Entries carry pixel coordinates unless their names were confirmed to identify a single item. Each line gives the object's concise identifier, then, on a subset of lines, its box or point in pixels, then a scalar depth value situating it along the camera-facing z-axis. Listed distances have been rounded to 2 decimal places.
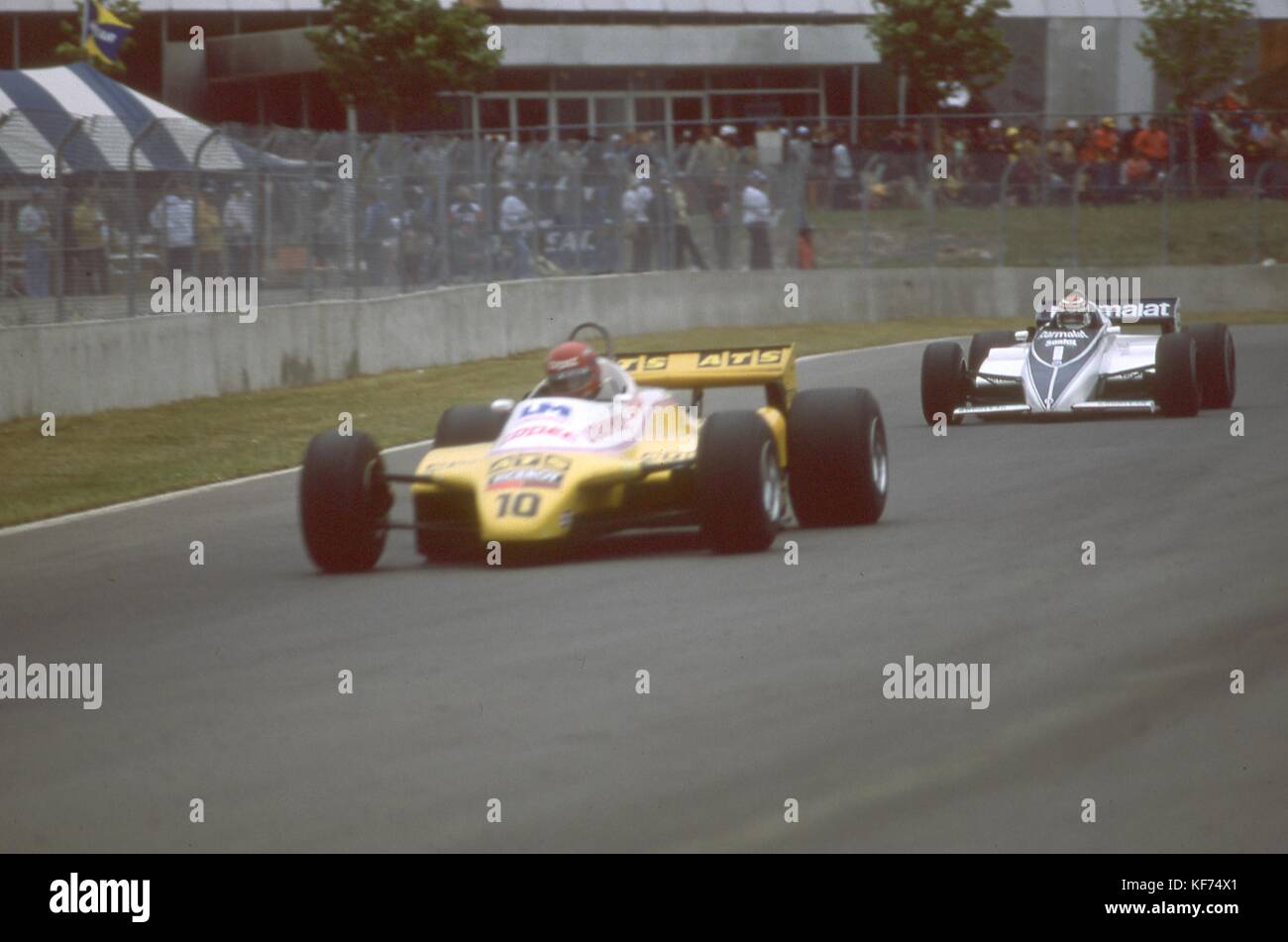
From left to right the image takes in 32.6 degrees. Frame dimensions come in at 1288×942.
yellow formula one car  10.41
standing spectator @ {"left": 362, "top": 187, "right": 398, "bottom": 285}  24.02
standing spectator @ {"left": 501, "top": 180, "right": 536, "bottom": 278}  27.61
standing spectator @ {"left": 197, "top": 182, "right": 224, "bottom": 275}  20.81
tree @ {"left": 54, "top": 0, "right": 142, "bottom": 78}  39.69
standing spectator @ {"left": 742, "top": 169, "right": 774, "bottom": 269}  32.47
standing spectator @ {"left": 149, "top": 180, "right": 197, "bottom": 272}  20.22
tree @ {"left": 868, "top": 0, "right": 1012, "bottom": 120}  42.75
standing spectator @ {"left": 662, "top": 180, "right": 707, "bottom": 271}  31.83
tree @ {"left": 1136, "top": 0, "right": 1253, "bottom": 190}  41.78
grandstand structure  45.81
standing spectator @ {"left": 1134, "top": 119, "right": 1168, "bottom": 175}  33.06
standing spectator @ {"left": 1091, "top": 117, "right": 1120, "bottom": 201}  32.91
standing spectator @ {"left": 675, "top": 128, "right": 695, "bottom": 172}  32.06
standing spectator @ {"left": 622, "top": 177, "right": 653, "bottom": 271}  30.94
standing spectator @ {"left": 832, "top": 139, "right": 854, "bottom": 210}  32.75
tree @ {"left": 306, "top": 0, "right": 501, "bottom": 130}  39.19
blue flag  34.50
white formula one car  17.34
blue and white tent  18.50
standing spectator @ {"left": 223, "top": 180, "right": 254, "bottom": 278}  21.30
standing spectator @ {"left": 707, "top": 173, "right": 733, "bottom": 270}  32.28
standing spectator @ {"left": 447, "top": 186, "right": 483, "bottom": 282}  26.17
